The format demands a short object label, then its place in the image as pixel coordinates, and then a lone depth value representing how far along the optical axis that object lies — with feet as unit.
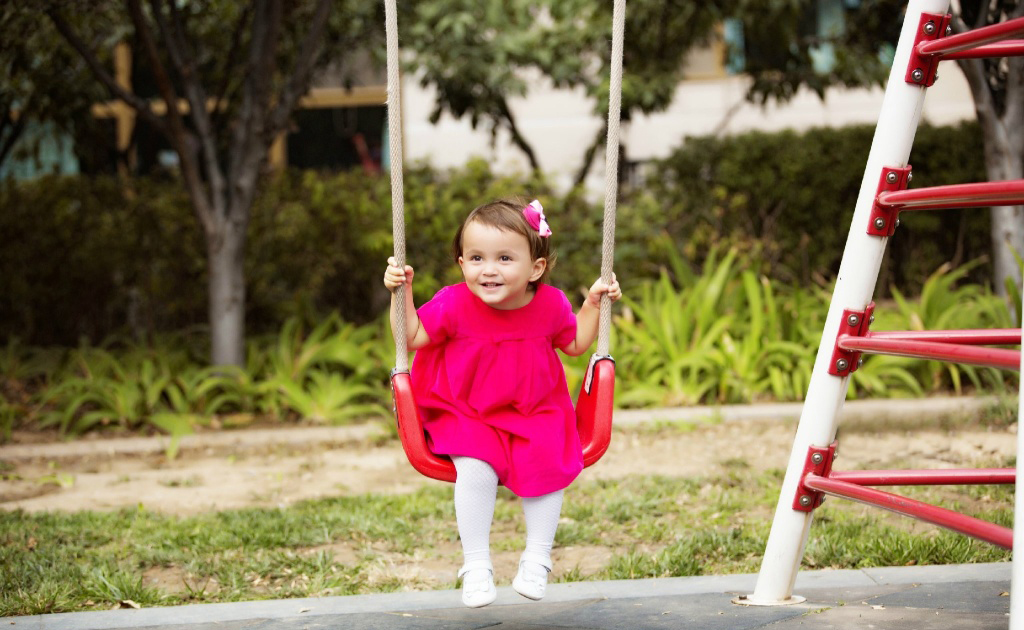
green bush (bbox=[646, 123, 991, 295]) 27.68
